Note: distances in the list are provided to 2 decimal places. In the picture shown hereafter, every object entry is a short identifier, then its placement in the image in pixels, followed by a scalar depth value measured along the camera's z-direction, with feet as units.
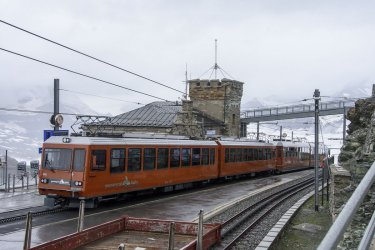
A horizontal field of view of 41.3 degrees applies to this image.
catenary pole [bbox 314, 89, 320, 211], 62.90
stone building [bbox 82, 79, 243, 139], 125.46
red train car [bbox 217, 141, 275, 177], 93.52
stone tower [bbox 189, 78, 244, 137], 145.79
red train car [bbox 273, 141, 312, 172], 129.90
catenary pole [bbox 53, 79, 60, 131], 66.64
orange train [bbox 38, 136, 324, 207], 54.34
